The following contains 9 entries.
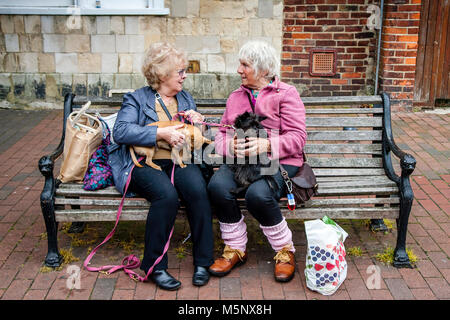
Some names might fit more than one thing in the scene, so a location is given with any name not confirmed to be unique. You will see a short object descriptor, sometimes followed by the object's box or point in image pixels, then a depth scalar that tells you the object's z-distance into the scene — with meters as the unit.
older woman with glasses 3.45
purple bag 3.68
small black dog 3.51
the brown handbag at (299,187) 3.51
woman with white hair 3.50
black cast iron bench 3.61
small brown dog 3.61
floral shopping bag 3.30
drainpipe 7.41
